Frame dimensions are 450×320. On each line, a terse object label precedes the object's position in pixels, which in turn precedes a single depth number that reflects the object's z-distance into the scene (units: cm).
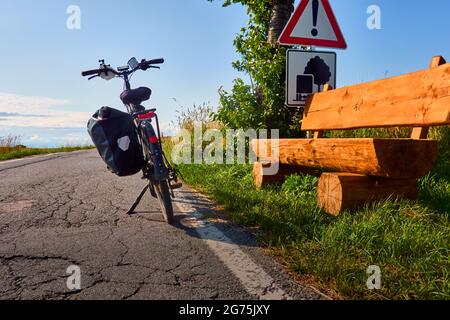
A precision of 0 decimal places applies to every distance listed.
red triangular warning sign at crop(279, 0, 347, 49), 462
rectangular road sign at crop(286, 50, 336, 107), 473
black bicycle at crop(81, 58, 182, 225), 346
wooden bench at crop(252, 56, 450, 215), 303
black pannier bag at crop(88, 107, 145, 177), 342
